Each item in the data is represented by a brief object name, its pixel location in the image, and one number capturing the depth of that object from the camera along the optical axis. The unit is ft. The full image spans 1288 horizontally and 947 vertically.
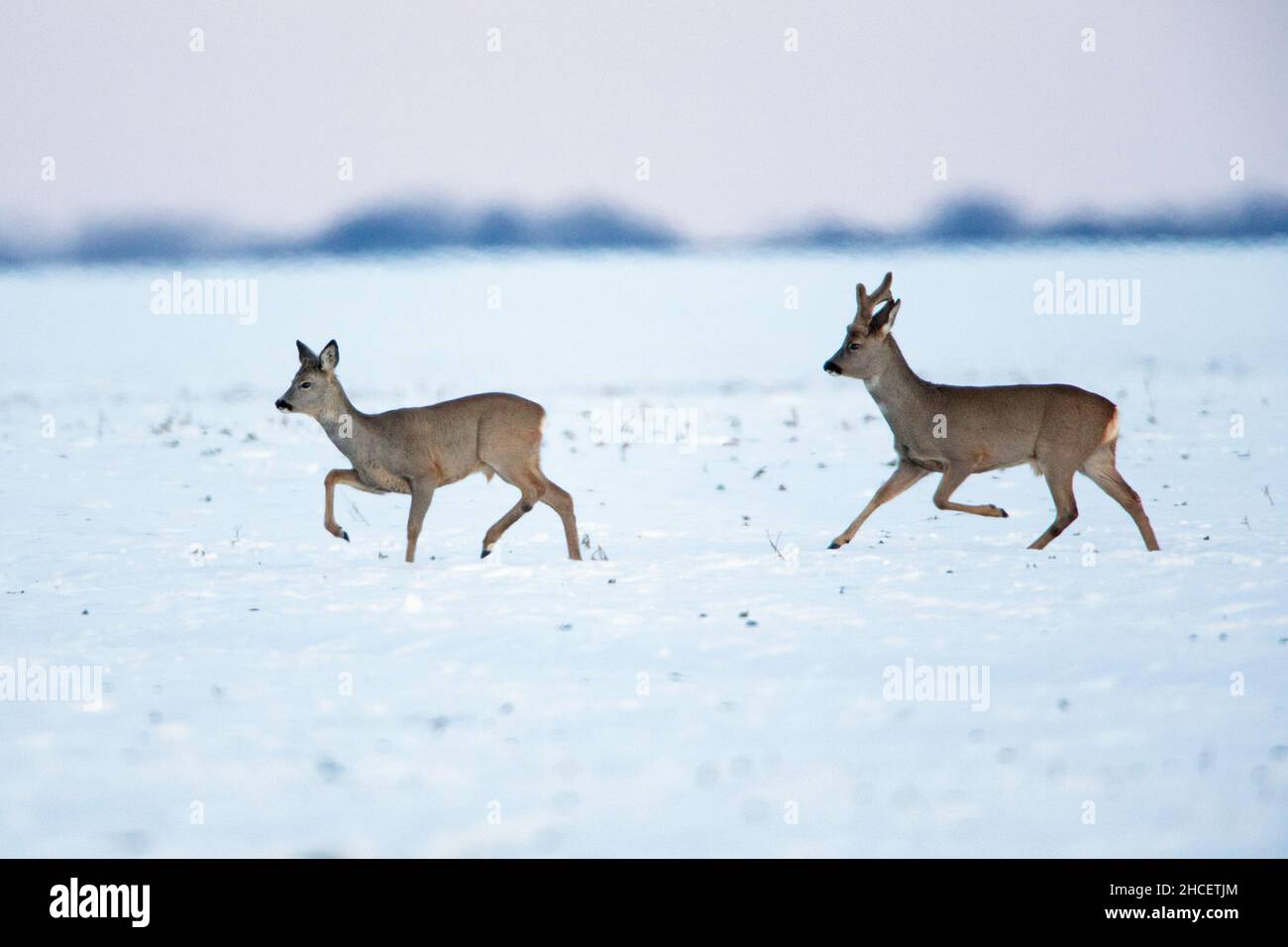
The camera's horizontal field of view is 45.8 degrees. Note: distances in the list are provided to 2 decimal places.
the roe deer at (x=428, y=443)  34.22
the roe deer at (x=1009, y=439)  34.73
